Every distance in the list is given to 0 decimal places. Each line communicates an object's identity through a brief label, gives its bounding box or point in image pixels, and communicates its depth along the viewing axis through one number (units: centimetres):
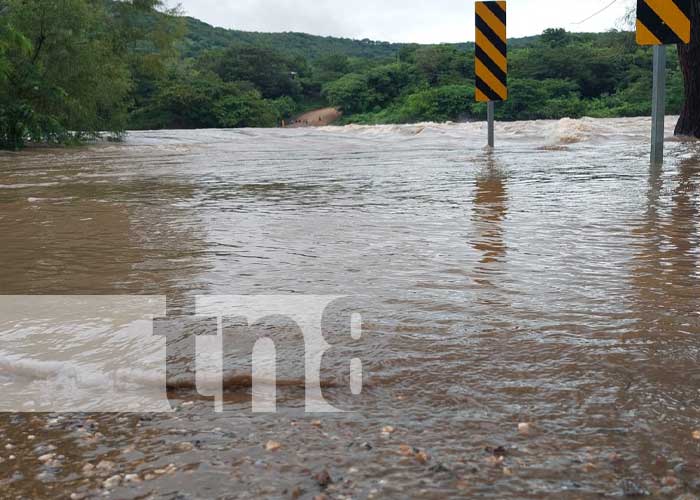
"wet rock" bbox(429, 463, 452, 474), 126
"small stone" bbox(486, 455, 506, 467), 127
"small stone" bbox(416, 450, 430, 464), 129
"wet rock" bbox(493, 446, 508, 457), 130
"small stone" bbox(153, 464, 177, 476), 127
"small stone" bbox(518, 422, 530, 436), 138
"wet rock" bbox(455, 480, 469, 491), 121
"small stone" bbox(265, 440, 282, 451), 135
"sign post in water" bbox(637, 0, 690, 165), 577
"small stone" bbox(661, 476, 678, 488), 119
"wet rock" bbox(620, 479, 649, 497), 117
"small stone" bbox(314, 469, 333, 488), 122
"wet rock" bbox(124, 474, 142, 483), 125
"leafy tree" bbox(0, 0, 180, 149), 1326
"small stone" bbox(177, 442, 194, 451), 135
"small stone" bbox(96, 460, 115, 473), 129
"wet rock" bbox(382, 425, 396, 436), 140
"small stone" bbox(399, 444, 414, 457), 131
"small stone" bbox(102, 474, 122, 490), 123
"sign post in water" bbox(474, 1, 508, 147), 848
